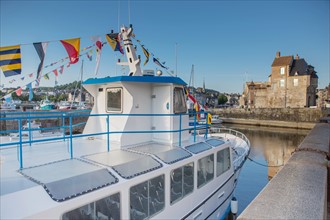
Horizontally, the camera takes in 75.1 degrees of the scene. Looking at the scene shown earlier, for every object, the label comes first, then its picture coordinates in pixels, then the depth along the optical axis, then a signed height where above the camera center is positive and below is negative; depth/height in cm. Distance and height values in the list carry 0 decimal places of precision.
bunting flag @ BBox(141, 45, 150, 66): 965 +245
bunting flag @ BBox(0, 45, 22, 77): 596 +131
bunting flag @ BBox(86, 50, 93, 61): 962 +228
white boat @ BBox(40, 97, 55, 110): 3898 +11
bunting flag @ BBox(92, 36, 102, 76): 878 +250
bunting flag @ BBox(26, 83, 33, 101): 884 +76
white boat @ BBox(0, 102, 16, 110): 3588 +12
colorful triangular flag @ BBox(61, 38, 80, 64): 741 +208
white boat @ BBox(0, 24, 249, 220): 357 -132
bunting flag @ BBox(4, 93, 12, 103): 855 +37
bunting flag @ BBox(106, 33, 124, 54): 883 +274
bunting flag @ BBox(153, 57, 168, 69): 1033 +214
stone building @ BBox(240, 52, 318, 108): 5460 +559
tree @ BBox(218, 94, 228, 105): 11970 +404
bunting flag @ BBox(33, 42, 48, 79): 718 +189
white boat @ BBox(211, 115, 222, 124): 4603 -299
